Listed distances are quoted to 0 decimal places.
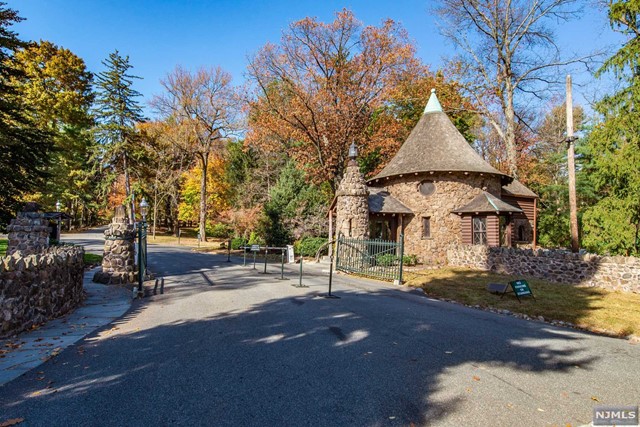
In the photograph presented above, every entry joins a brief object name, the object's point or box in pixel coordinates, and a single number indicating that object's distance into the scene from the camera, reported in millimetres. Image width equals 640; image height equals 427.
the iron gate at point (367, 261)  15823
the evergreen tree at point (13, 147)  16625
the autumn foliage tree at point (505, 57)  28516
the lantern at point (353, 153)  21734
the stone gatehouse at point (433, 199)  21062
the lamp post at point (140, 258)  10898
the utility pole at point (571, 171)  16016
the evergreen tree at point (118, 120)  38656
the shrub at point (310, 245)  26500
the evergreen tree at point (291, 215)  28484
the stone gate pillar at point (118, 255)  13016
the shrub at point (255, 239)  29041
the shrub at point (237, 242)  31391
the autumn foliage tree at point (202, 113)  36469
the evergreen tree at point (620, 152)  13805
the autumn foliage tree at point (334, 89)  27375
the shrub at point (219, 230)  37047
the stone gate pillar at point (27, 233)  15516
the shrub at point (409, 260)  21123
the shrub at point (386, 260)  17612
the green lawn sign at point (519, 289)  11031
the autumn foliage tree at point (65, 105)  37688
